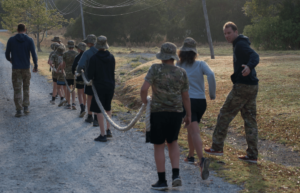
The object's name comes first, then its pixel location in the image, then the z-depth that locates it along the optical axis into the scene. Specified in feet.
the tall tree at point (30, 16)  127.72
